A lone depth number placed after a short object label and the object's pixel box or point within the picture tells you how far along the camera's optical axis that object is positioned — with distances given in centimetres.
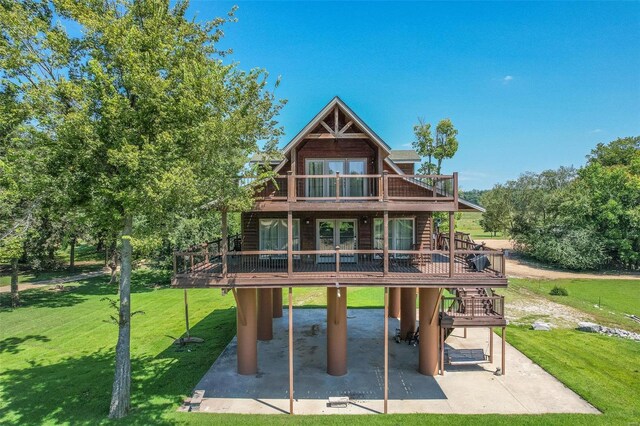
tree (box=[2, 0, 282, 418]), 1103
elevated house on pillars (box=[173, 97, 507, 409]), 1266
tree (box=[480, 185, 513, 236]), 6628
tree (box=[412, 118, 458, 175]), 3816
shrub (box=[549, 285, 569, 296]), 2977
